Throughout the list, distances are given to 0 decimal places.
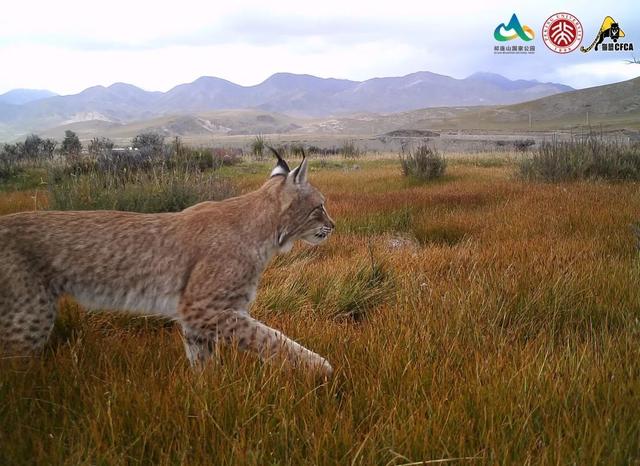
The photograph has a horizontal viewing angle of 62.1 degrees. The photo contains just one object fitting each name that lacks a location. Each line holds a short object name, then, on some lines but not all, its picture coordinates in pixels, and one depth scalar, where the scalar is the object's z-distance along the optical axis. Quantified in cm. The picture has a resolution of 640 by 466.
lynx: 371
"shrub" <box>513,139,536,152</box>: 3744
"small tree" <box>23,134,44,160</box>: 2946
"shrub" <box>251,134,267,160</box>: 3256
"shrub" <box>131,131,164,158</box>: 1861
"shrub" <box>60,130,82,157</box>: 3364
